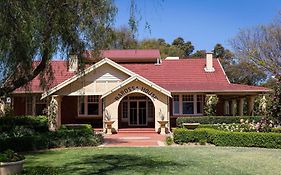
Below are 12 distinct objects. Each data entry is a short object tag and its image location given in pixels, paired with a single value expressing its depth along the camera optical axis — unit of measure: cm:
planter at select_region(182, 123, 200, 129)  2735
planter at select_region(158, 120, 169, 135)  2906
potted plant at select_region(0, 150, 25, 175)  1100
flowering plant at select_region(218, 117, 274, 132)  2102
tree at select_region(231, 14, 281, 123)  4272
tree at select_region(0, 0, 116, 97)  919
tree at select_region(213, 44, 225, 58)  7633
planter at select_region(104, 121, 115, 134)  2906
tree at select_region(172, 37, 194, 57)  7950
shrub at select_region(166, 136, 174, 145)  2165
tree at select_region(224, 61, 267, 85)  5600
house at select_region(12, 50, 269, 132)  2997
